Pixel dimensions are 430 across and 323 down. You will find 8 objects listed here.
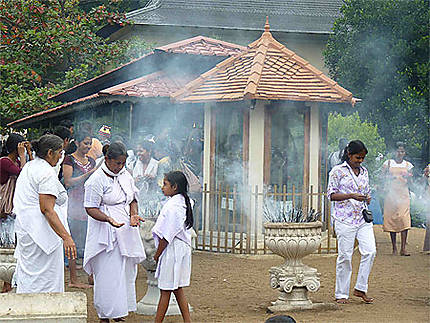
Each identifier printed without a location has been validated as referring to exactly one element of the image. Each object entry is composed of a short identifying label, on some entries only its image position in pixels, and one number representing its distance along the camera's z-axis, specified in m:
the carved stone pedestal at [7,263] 7.29
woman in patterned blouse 8.05
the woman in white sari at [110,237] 6.65
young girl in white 6.49
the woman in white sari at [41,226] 6.05
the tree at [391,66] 19.75
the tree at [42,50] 17.47
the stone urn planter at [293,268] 7.78
